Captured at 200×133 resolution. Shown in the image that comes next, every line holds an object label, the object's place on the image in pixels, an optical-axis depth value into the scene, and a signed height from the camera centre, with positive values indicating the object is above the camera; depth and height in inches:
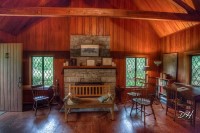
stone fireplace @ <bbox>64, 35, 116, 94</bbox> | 232.7 -3.6
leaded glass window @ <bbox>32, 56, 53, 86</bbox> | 238.8 -7.3
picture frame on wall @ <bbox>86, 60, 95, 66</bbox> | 238.8 +4.9
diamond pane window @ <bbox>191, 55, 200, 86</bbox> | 181.3 -4.9
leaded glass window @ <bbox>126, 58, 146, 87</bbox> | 252.2 -7.0
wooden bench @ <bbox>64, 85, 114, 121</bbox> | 161.9 -41.4
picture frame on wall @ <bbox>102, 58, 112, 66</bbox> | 239.9 +6.6
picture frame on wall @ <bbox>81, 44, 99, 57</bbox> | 237.8 +26.0
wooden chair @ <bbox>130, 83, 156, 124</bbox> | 158.8 -39.2
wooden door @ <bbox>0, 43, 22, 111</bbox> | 187.2 -13.4
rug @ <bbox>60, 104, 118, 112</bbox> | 194.5 -56.9
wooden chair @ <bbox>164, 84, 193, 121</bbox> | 162.6 -40.2
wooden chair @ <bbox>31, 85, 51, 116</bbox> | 207.6 -44.0
